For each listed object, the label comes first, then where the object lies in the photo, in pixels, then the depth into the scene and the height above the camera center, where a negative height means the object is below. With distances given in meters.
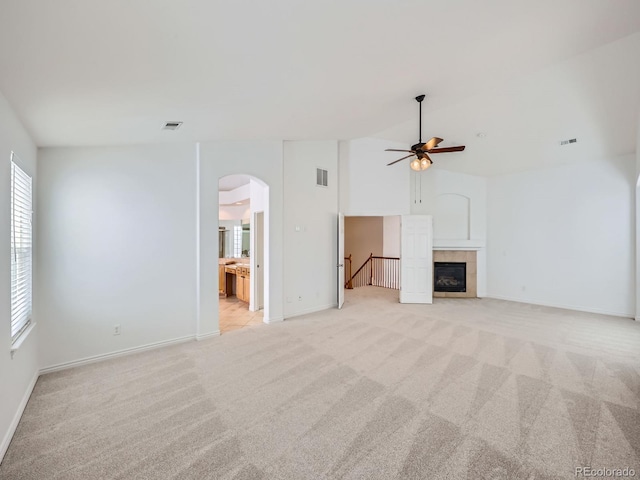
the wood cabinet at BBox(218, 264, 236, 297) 7.73 -1.15
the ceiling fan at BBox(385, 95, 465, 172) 4.41 +1.34
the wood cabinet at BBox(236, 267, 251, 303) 6.88 -1.08
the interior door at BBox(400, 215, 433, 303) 7.07 -0.42
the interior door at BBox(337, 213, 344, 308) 6.43 -0.55
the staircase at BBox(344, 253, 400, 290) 9.57 -1.20
